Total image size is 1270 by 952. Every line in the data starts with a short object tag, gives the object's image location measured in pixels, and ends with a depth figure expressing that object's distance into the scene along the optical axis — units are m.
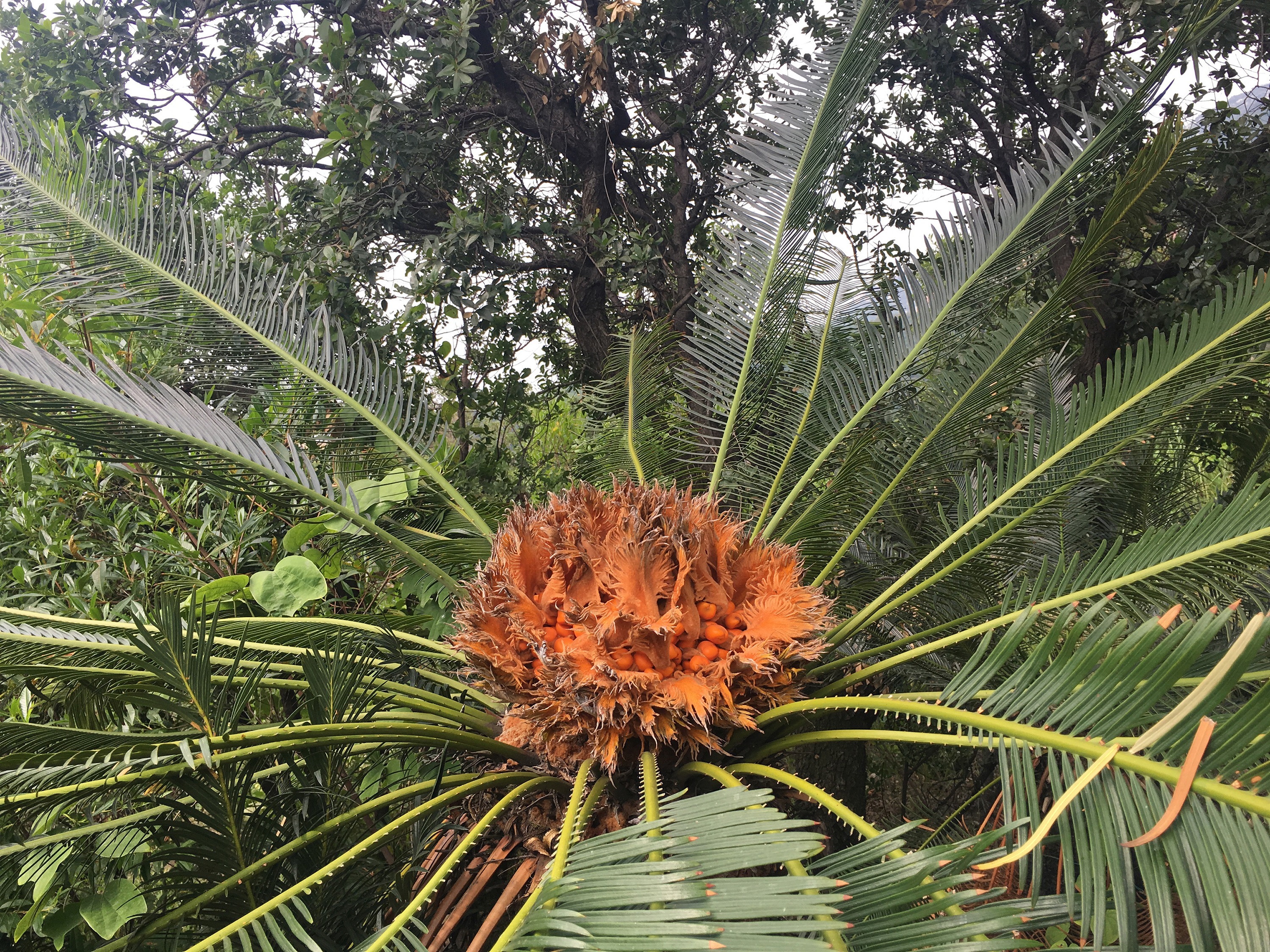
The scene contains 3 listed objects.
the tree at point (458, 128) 2.52
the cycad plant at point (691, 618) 0.75
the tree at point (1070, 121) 2.81
